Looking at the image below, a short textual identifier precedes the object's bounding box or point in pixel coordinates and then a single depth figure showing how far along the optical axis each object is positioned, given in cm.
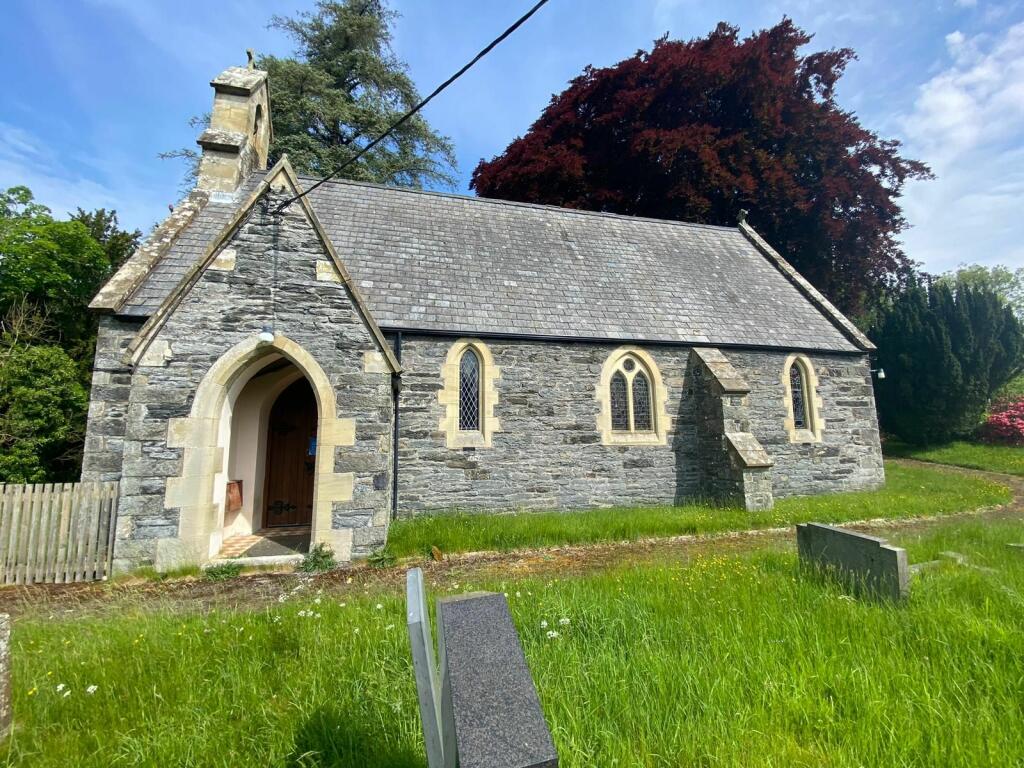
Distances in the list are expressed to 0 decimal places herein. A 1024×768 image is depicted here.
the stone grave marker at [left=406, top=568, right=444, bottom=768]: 164
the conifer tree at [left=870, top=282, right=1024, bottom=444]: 1884
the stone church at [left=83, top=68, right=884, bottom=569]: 703
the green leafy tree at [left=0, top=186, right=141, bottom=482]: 959
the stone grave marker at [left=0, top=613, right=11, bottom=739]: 274
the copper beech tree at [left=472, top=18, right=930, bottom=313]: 2070
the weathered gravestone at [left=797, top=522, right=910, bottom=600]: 396
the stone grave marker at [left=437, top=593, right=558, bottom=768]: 145
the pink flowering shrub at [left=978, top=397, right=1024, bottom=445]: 1805
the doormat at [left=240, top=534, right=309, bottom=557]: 747
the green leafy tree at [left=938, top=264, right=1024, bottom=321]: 3638
